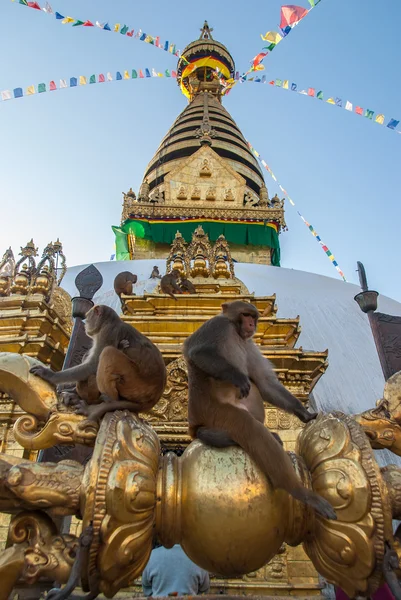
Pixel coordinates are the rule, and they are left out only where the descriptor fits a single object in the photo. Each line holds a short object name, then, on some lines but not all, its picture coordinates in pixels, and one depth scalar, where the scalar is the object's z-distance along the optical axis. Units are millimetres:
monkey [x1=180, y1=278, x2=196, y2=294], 7129
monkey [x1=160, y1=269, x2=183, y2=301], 6880
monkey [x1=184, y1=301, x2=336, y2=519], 1582
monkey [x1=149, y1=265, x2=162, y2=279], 10025
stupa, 14547
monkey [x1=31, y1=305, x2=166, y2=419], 2035
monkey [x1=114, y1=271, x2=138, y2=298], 7098
